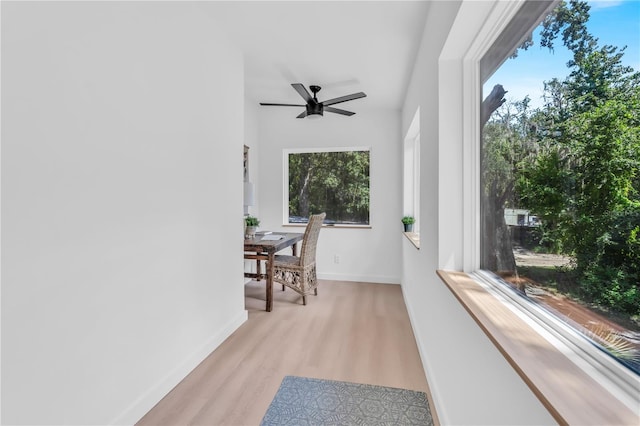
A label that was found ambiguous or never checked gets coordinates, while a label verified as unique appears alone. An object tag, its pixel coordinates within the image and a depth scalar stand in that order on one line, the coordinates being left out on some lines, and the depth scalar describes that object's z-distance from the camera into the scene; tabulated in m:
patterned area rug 1.55
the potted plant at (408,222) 3.52
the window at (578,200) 0.62
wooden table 2.97
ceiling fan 2.93
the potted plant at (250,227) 3.49
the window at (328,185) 4.34
